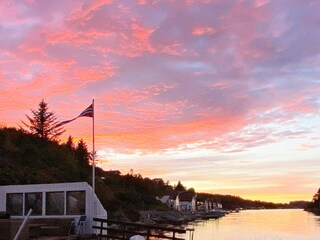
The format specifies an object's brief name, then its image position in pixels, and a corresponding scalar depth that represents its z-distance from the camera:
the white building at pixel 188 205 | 106.69
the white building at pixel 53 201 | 13.66
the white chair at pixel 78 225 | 13.29
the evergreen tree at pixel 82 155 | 52.61
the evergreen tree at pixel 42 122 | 55.68
